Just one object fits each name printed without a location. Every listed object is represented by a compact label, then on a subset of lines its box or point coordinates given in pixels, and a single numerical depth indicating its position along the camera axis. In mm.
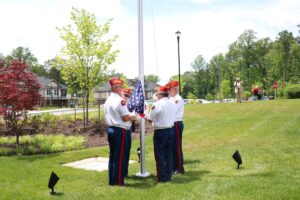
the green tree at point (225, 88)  89375
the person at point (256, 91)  35047
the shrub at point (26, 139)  13938
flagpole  8281
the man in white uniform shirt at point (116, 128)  7375
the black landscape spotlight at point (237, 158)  8500
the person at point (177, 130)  8500
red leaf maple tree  12578
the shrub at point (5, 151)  12260
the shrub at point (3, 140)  13944
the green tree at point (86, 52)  19125
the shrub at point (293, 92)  30781
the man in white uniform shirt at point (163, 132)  7688
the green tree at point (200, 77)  108312
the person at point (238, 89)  26859
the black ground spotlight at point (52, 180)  7000
